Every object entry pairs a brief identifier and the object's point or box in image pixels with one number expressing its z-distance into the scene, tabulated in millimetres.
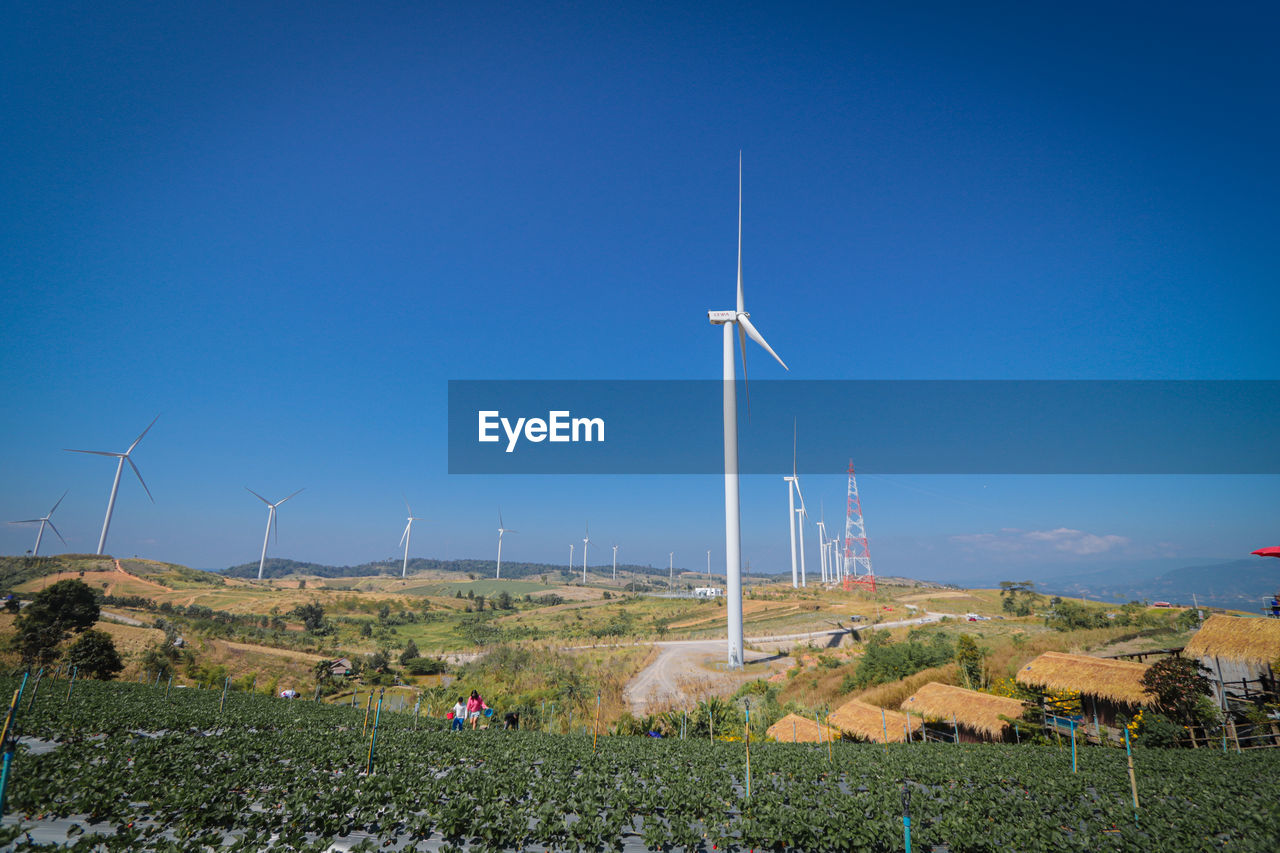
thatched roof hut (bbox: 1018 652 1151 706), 31859
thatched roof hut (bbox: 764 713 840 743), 33375
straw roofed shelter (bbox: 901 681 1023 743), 33688
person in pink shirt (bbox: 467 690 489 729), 31688
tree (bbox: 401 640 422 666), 72688
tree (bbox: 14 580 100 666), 61812
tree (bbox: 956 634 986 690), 45462
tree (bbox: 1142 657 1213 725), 29469
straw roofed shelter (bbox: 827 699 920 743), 33562
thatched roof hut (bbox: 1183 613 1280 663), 30359
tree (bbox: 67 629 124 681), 56031
